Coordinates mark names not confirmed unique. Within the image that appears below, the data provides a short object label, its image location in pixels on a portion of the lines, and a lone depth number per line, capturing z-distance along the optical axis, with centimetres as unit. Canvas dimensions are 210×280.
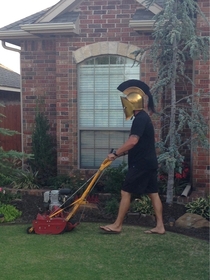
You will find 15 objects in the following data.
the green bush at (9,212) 682
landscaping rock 639
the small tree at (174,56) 682
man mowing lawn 585
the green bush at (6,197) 753
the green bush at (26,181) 851
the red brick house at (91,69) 864
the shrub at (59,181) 838
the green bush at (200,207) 679
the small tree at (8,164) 710
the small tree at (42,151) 907
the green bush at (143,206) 684
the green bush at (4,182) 863
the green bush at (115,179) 765
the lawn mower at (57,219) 587
